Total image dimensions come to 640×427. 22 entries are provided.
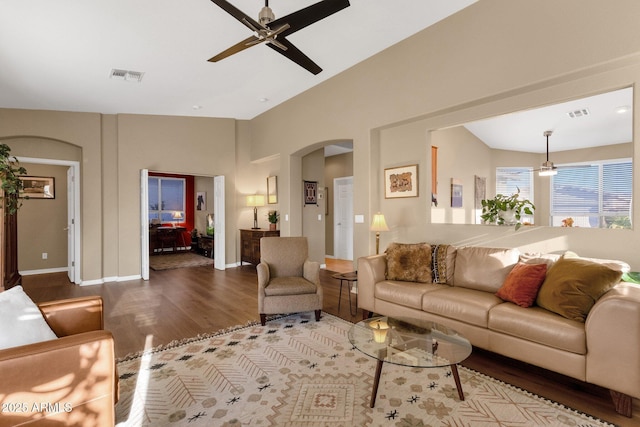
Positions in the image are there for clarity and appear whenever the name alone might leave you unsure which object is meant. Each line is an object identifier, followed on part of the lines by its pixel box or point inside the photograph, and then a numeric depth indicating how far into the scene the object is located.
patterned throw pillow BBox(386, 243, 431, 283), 3.62
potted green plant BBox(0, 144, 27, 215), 3.15
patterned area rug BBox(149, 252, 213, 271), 7.33
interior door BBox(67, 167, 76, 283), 5.93
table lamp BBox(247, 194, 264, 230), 7.25
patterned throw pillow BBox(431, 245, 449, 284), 3.56
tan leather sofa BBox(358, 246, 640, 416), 2.02
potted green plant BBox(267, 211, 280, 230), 6.95
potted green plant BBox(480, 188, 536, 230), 3.49
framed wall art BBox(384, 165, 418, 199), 4.29
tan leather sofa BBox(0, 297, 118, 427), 1.37
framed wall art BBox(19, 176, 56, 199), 6.44
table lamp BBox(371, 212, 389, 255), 4.20
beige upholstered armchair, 3.58
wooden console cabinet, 6.84
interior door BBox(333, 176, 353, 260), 8.18
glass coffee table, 2.01
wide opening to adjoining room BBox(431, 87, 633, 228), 3.86
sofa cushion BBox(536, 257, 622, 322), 2.29
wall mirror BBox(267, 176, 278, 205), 7.07
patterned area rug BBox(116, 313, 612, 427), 2.00
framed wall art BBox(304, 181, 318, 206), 7.09
